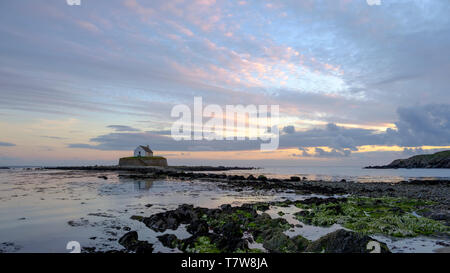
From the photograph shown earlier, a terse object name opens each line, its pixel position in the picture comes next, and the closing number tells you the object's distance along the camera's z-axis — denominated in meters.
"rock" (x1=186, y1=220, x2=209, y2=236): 12.59
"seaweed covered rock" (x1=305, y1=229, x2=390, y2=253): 9.41
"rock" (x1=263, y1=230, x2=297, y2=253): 10.20
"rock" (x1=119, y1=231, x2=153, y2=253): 10.12
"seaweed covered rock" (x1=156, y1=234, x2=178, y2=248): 10.80
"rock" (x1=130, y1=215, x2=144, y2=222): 14.99
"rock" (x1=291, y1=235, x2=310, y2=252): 10.30
